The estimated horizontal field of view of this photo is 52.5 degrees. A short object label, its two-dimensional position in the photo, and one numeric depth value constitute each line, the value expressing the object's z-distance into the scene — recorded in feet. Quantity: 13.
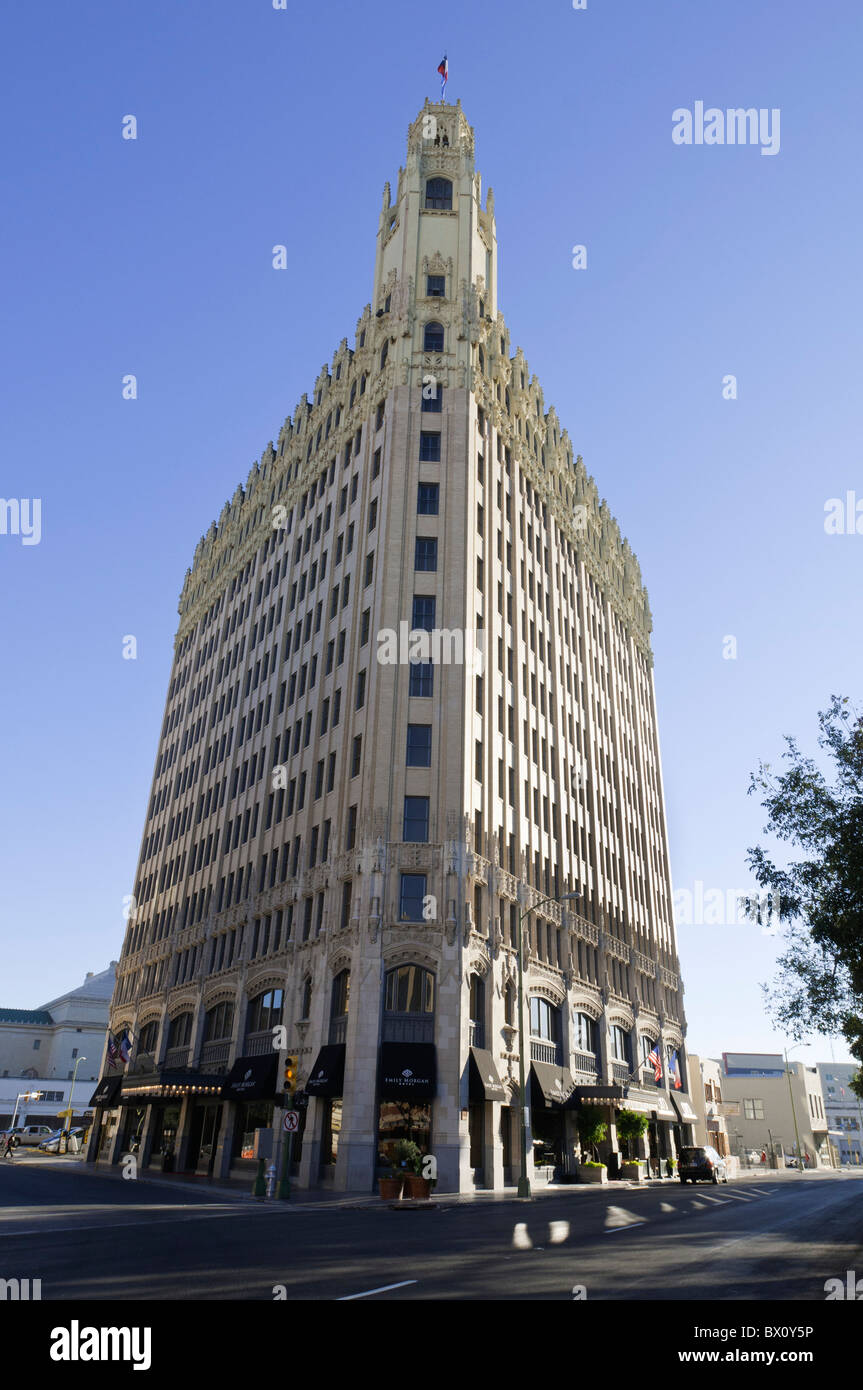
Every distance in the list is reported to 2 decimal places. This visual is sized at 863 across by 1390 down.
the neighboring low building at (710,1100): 269.58
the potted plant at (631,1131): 153.69
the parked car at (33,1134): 288.90
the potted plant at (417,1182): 94.53
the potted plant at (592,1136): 142.41
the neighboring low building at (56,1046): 351.87
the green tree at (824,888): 79.97
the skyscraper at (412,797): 119.34
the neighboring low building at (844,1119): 524.36
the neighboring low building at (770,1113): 383.04
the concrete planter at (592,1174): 142.10
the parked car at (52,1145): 255.09
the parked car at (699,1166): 154.71
